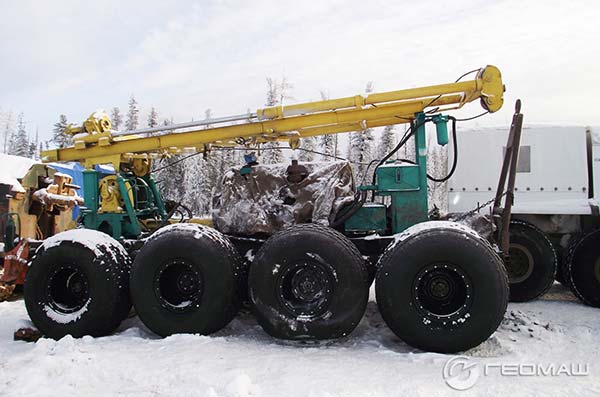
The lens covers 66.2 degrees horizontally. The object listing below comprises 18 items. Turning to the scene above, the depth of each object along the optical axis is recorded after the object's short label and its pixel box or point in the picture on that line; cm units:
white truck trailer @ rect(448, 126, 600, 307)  809
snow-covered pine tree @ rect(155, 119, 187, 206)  4359
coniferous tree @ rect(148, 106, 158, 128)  5175
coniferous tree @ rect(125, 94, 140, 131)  5766
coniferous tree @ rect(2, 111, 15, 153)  9212
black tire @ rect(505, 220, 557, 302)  818
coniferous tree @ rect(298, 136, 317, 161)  3097
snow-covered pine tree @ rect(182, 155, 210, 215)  4157
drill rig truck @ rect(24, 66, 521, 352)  489
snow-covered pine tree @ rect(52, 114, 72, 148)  5294
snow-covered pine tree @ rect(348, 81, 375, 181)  3580
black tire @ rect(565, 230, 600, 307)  786
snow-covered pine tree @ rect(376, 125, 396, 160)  4198
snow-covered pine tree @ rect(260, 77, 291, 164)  3211
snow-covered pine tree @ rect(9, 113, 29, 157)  6658
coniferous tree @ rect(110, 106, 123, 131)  6928
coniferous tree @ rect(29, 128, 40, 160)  7673
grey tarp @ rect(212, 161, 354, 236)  613
